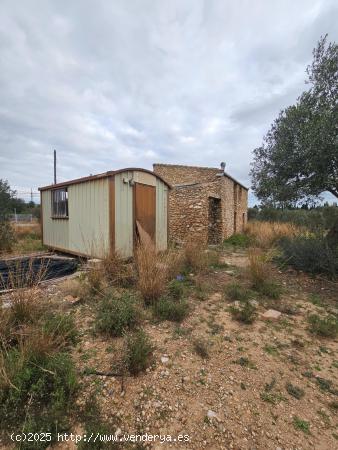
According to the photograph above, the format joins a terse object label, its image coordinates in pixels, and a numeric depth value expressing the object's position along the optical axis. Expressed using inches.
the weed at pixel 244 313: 117.1
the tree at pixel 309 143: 181.9
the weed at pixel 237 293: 144.0
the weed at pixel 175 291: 137.7
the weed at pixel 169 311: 114.6
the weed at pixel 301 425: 61.2
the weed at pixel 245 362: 84.5
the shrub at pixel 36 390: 58.5
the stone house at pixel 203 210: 391.9
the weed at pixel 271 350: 92.8
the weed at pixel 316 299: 146.2
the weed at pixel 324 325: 108.4
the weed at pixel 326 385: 75.5
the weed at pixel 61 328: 85.2
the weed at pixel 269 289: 152.1
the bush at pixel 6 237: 291.5
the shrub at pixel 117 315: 98.8
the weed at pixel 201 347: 89.4
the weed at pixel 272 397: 69.9
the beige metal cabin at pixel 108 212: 210.5
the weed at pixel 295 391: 72.3
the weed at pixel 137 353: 77.8
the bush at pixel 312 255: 188.2
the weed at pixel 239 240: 400.8
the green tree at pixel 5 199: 315.6
